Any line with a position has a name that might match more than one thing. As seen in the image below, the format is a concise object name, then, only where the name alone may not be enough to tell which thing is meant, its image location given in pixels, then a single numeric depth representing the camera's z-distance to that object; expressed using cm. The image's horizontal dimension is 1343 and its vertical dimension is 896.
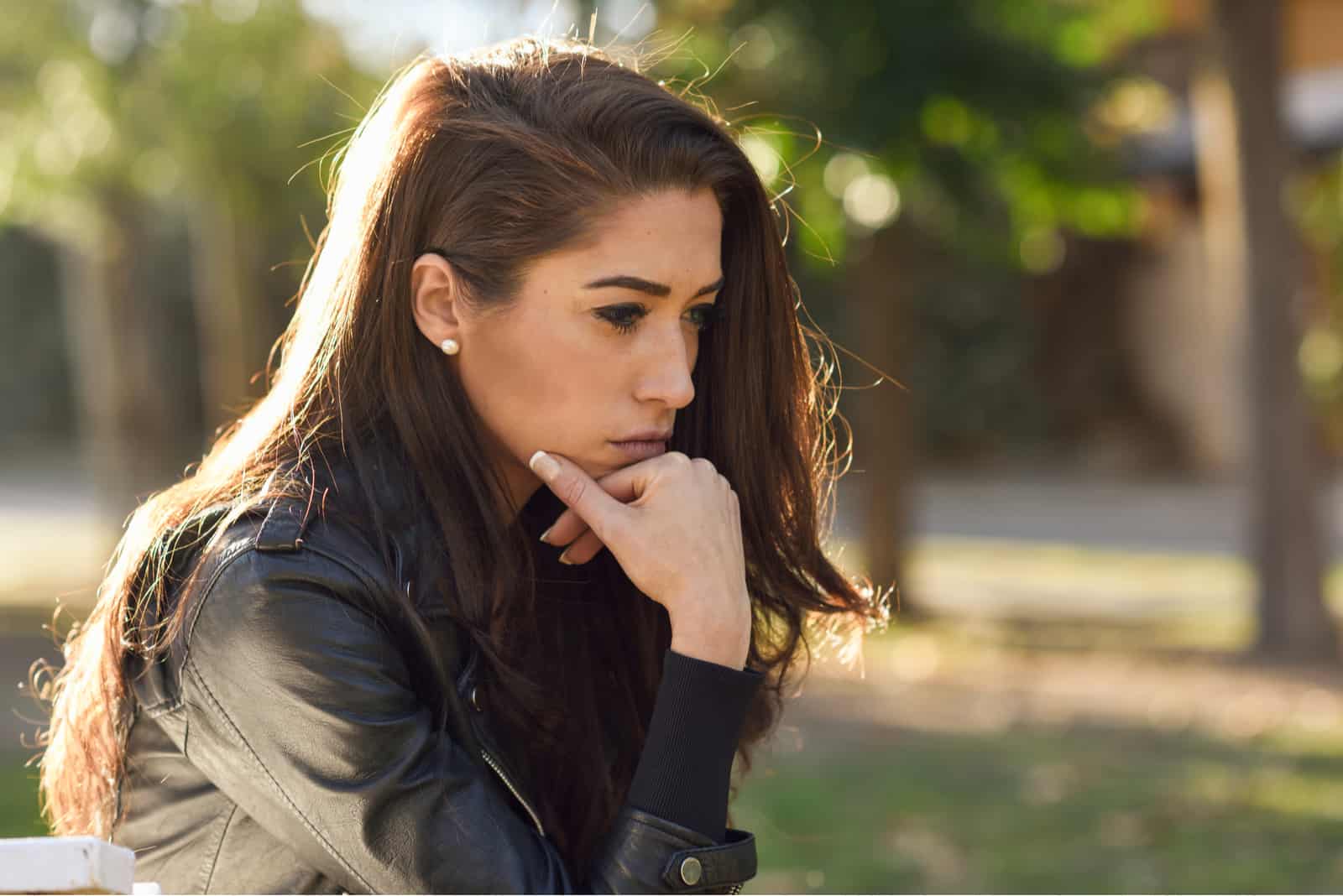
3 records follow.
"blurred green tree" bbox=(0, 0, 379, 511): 880
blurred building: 1631
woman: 182
